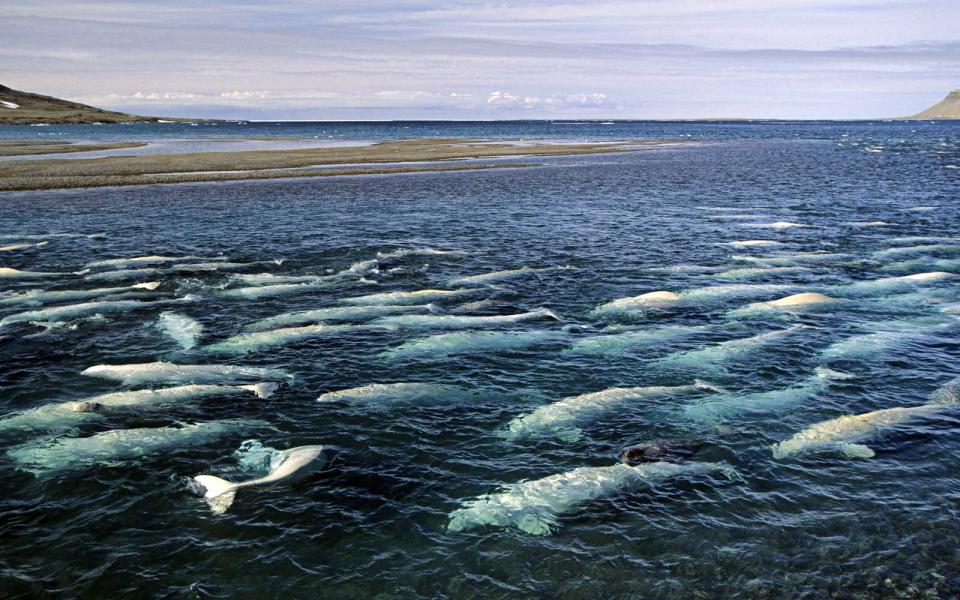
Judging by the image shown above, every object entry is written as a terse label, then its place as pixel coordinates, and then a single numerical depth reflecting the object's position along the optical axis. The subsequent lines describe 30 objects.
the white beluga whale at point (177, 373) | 16.92
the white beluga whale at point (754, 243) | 33.19
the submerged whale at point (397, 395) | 16.00
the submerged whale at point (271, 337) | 19.22
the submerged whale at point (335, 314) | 21.19
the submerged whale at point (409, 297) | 23.30
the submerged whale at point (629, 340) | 19.09
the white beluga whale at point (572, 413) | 14.49
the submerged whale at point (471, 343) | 19.02
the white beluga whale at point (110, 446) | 13.34
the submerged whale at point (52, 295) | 23.45
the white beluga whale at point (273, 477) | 11.98
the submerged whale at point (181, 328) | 19.81
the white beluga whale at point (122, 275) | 26.68
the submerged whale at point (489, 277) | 26.23
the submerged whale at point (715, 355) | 17.88
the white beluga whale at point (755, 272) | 27.03
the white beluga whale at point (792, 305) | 22.23
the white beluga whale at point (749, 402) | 15.23
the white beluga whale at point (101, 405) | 14.70
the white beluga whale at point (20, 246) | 32.26
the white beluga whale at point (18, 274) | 26.61
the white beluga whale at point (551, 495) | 11.47
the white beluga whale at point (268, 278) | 26.28
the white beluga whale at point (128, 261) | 28.64
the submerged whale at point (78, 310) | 21.64
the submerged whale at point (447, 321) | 20.89
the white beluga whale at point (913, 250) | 30.08
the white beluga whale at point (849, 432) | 13.64
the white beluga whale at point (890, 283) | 24.47
